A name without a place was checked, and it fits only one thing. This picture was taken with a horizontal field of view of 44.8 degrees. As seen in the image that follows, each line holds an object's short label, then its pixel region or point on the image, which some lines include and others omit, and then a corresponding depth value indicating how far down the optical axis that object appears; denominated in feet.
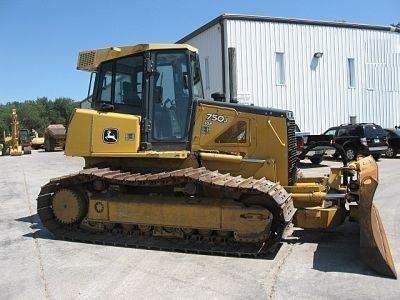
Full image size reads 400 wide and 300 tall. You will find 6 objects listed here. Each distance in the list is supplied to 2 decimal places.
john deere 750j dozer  22.98
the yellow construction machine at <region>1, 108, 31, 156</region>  120.26
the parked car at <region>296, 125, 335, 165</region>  54.95
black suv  69.00
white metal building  73.82
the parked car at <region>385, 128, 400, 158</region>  77.05
